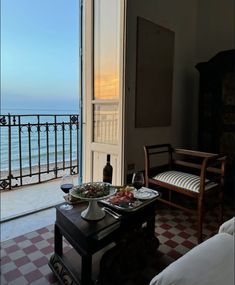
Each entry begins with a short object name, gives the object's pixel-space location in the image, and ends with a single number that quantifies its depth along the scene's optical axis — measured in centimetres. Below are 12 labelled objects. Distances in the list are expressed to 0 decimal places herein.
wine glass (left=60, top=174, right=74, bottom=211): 160
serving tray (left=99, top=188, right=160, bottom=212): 152
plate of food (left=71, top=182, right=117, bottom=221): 138
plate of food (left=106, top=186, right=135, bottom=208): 157
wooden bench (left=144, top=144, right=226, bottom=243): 203
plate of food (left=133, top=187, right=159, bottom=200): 168
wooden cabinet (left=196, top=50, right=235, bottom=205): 287
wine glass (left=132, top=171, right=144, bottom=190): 174
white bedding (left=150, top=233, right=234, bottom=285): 74
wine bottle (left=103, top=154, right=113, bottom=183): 196
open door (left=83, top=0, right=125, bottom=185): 248
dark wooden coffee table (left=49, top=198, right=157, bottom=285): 132
